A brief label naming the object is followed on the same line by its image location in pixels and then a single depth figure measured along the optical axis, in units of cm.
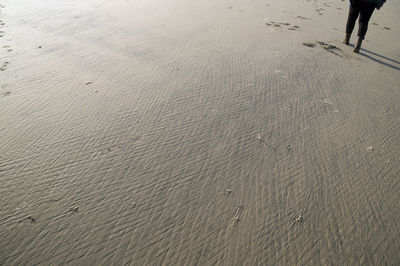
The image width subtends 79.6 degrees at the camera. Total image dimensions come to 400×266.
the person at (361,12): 397
